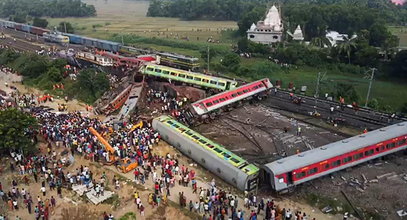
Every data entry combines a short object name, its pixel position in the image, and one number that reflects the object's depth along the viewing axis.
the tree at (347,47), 66.25
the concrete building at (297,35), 86.12
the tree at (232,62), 64.69
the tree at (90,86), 50.28
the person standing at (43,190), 26.98
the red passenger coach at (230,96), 39.69
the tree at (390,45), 66.00
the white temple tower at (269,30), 85.44
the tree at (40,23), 113.81
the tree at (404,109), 43.31
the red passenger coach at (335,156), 26.17
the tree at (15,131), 31.09
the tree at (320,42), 79.81
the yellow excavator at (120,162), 30.02
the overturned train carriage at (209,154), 26.83
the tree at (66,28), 106.29
